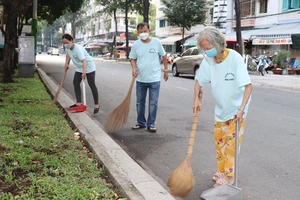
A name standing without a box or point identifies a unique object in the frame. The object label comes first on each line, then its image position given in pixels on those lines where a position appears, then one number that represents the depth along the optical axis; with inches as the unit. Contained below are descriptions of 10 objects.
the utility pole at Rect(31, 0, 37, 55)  654.5
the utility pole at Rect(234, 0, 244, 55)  788.6
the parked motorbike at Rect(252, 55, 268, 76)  814.0
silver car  663.1
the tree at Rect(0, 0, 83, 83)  444.4
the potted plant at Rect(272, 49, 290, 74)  868.0
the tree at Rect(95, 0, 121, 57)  1702.8
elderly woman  128.3
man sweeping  226.8
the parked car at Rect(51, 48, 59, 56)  2470.5
